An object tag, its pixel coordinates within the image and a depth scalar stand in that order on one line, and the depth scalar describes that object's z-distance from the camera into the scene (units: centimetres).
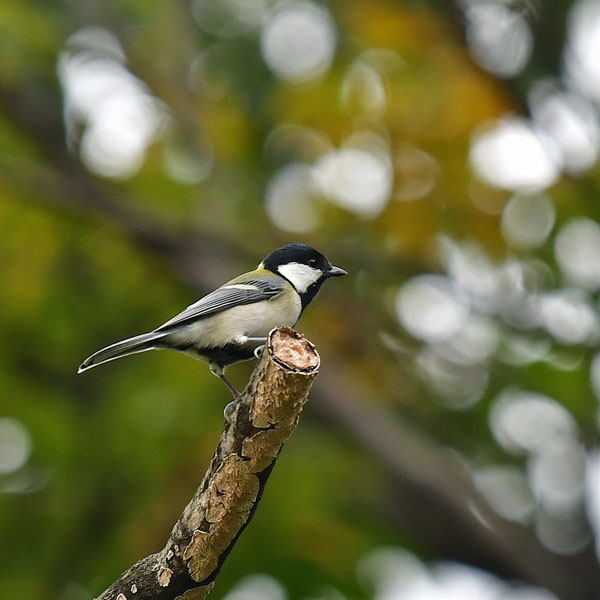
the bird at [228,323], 942
